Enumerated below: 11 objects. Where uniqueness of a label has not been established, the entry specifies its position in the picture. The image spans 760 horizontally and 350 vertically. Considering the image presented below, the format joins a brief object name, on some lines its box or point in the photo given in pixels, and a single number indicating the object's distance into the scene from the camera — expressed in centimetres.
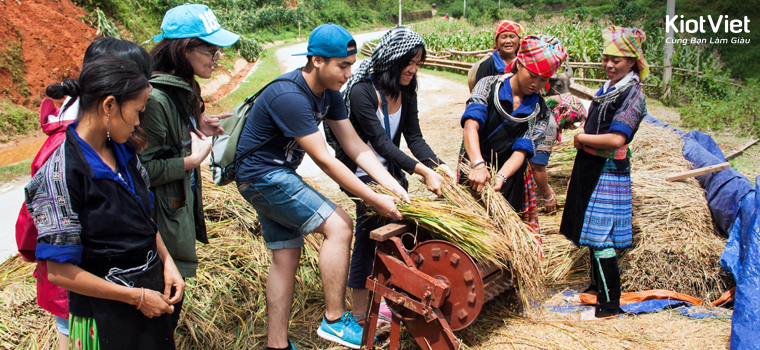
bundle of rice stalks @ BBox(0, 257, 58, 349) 258
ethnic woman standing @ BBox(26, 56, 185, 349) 146
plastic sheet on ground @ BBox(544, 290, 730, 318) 301
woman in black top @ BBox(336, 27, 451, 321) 272
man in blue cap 221
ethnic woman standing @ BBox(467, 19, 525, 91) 437
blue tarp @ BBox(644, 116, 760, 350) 242
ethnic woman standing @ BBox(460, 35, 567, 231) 283
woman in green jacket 212
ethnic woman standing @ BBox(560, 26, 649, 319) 296
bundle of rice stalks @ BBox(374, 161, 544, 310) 230
